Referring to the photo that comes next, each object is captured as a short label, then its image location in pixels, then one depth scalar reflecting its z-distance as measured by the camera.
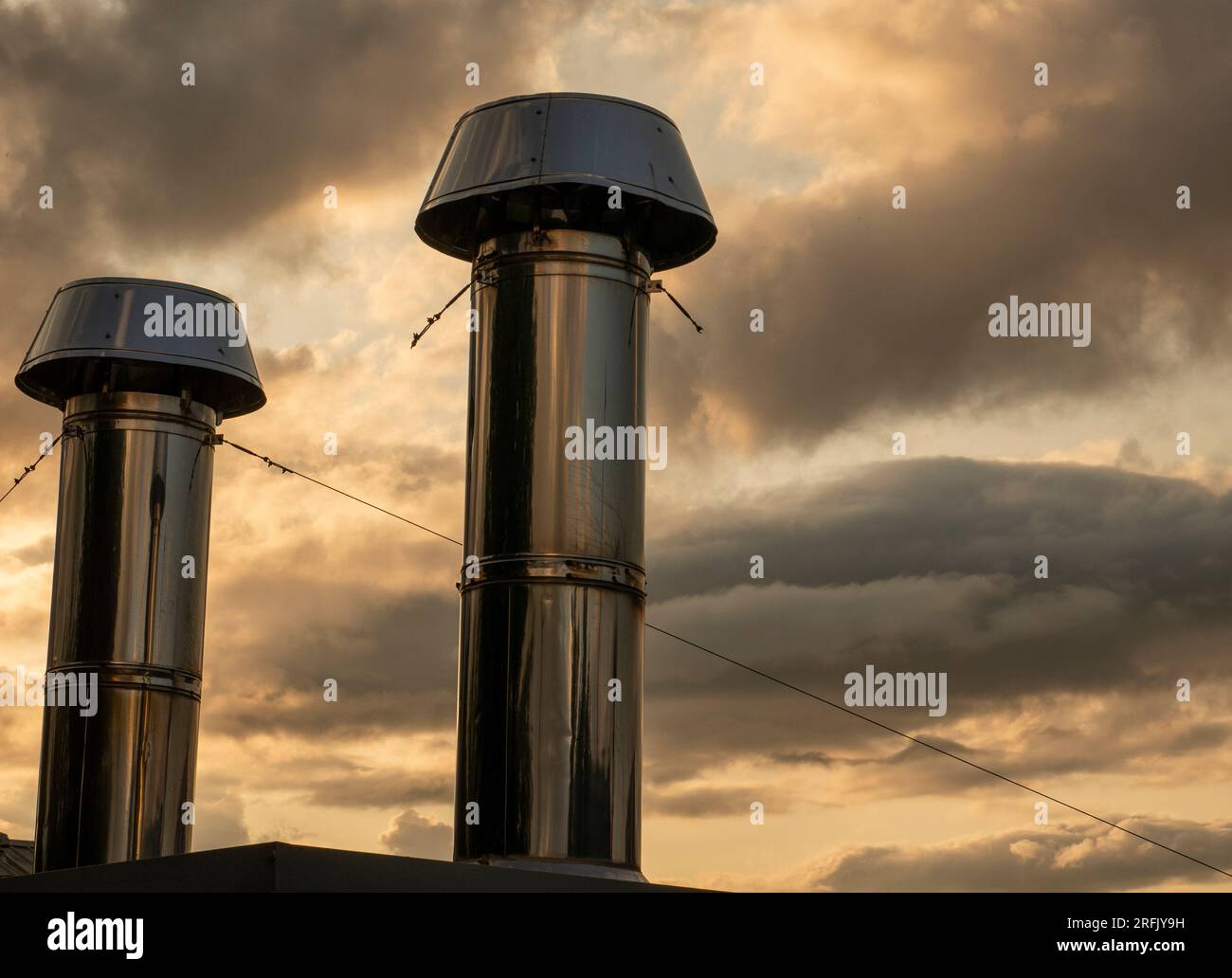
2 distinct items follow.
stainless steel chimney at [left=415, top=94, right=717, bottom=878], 12.88
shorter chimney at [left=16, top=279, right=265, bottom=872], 18.16
